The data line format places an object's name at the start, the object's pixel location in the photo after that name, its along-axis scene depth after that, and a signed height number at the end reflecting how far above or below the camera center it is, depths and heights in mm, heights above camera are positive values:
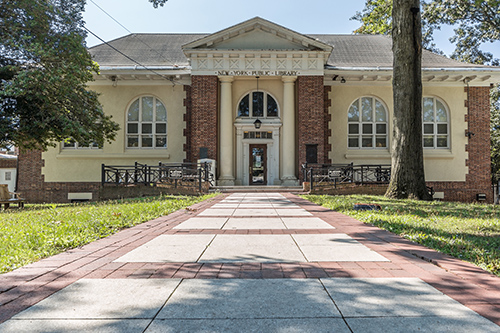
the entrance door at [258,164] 20359 +610
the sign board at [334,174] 16266 +16
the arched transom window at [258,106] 20188 +4041
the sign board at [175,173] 16922 +58
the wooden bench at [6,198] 14325 -1019
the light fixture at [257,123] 19250 +2878
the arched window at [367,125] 20516 +2960
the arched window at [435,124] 20609 +3043
